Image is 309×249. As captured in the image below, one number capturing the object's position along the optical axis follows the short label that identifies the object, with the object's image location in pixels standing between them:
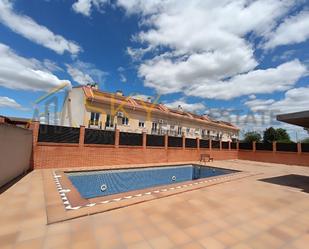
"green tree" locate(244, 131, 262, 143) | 33.36
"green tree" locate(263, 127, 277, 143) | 30.55
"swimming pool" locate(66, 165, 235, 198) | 7.25
